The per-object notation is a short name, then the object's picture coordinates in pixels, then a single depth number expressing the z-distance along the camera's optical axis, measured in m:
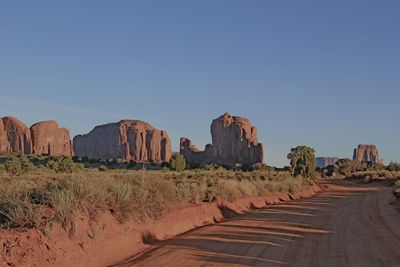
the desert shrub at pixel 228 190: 26.26
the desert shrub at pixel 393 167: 124.51
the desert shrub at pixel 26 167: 55.48
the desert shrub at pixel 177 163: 98.62
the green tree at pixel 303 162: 77.25
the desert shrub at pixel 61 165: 62.28
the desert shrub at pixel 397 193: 34.80
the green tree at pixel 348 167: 137.35
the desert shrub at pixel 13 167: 50.40
